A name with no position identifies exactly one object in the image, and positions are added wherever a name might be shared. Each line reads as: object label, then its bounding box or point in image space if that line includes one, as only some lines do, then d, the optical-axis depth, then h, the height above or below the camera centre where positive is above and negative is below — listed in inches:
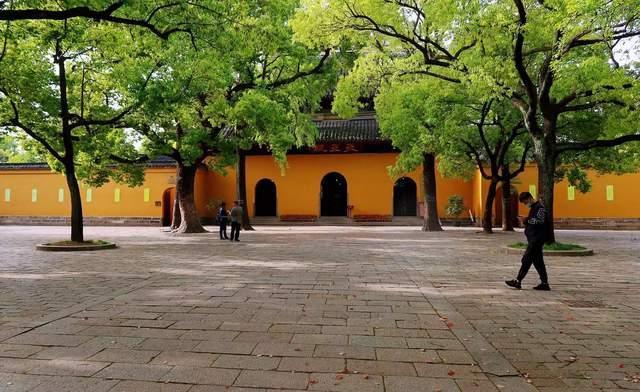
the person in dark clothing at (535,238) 260.1 -21.9
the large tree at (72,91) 438.0 +130.8
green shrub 983.6 -9.4
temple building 1077.1 +32.8
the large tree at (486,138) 641.0 +96.8
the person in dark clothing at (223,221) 637.9 -24.3
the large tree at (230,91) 366.9 +135.3
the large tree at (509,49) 416.8 +151.6
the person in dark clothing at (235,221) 616.4 -23.6
